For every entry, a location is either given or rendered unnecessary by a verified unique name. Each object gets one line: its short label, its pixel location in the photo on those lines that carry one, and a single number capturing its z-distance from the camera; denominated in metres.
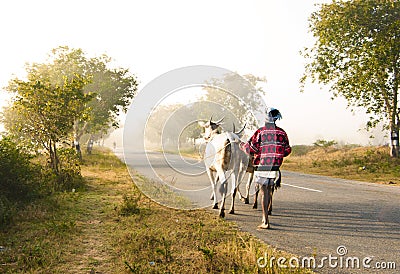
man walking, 6.24
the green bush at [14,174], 7.59
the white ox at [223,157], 7.26
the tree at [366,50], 19.44
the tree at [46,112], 9.86
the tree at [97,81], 24.48
